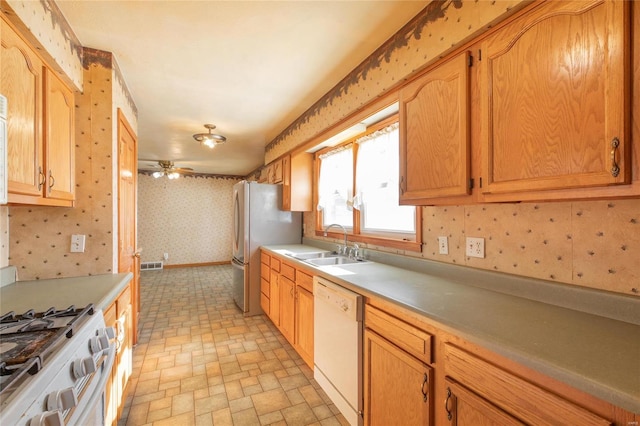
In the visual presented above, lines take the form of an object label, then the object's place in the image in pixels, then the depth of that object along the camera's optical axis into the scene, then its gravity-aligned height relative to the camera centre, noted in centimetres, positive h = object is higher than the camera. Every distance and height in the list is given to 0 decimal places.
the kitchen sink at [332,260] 257 -44
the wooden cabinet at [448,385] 75 -58
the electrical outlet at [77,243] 186 -20
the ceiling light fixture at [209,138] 341 +91
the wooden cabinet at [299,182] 357 +39
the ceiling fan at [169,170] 511 +78
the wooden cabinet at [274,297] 298 -92
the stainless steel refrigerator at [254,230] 363 -23
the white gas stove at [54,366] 70 -45
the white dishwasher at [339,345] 161 -84
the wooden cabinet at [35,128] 121 +43
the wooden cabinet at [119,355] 143 -85
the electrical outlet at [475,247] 154 -19
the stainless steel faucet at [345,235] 271 -22
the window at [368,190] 228 +23
